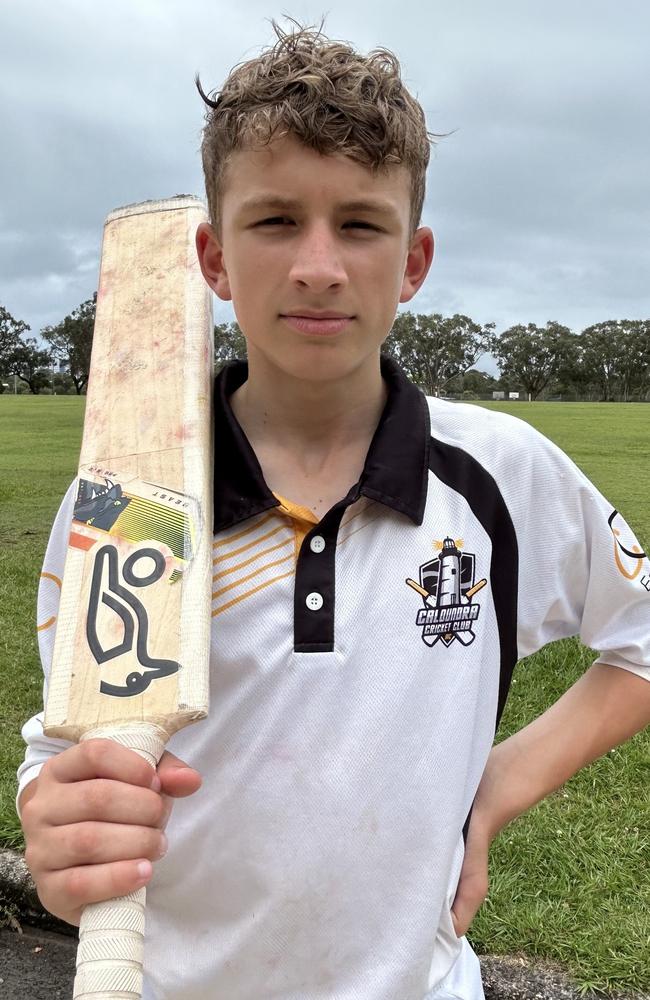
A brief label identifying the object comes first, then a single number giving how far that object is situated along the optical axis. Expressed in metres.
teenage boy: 1.29
